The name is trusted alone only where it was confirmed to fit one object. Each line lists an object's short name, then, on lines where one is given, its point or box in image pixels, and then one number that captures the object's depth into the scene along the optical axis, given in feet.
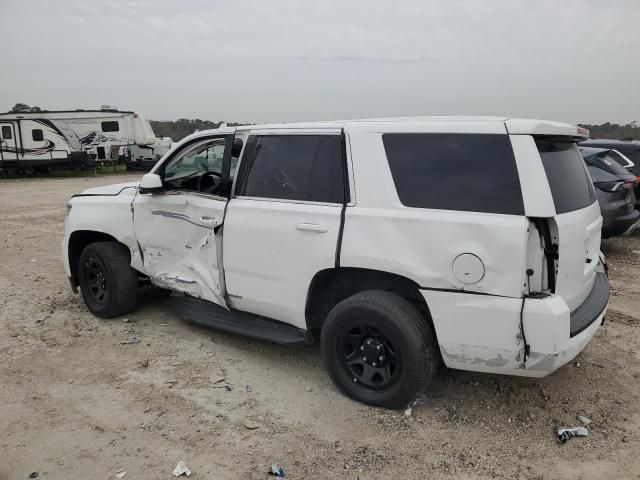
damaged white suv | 9.96
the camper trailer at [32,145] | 81.25
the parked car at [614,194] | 25.08
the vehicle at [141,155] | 92.89
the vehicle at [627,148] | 30.96
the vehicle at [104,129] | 88.58
